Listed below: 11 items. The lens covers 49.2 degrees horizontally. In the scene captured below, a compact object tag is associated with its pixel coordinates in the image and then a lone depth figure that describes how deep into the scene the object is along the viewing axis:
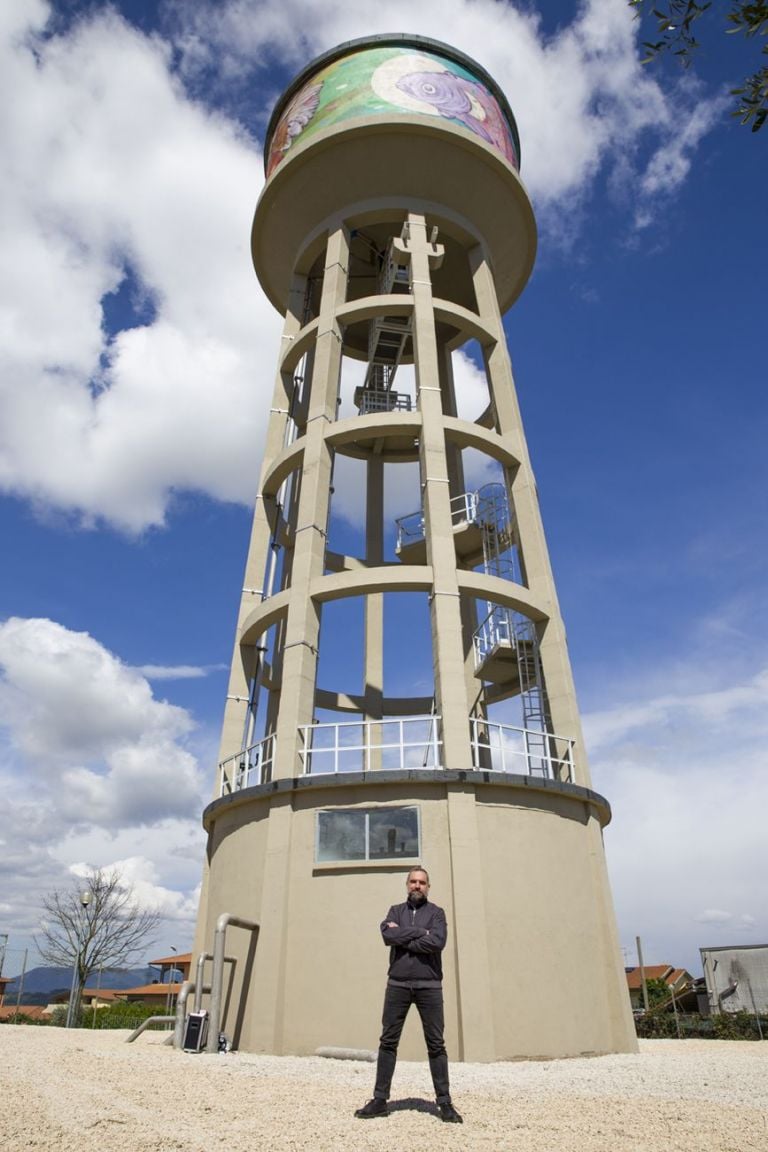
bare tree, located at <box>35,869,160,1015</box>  38.53
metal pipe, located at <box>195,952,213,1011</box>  13.44
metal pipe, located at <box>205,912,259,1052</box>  12.56
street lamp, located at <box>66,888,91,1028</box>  23.45
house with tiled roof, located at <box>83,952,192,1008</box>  62.69
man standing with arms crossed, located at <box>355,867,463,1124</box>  6.16
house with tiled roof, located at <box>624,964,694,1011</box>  49.47
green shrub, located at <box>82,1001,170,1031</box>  29.92
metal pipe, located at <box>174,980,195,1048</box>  13.02
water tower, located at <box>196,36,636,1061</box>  13.15
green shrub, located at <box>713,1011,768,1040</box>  22.83
